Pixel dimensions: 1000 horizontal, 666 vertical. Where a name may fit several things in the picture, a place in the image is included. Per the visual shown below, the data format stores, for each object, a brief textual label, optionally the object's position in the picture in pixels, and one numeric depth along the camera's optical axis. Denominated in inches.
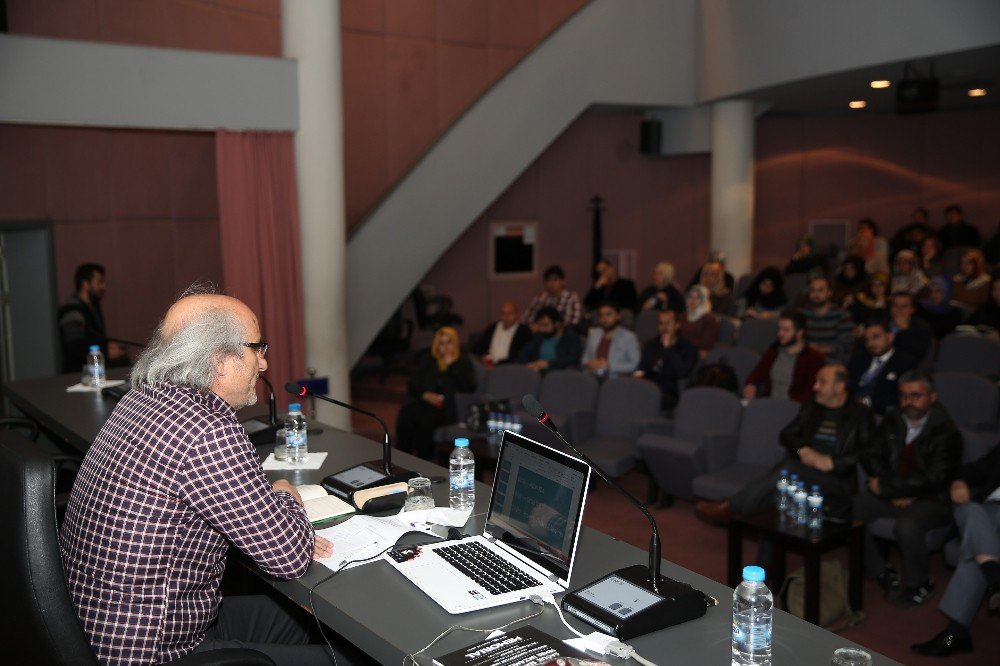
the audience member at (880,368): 242.1
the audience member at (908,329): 277.9
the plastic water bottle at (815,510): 176.4
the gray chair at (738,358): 281.4
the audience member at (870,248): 455.2
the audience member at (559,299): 358.9
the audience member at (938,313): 322.3
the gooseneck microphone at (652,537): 99.3
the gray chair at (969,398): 224.7
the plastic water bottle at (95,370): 225.5
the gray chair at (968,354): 267.4
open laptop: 103.0
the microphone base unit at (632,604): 94.3
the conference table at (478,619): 91.5
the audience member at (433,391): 273.7
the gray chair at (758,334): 318.3
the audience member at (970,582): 163.6
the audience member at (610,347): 300.8
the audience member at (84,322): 280.4
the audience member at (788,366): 250.7
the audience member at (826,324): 292.2
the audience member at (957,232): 508.7
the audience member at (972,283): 353.1
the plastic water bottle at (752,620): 88.6
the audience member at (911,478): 185.0
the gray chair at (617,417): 250.7
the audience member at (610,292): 429.4
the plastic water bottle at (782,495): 183.9
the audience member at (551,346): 309.3
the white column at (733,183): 439.8
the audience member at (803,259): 455.2
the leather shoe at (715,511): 205.2
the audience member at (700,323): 318.1
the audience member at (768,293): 380.8
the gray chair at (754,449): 217.2
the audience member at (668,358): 281.6
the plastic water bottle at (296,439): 161.3
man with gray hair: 96.0
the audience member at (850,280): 379.9
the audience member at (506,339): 325.7
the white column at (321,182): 297.3
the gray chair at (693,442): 226.5
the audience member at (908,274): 371.9
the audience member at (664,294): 381.1
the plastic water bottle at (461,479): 134.7
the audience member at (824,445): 195.3
